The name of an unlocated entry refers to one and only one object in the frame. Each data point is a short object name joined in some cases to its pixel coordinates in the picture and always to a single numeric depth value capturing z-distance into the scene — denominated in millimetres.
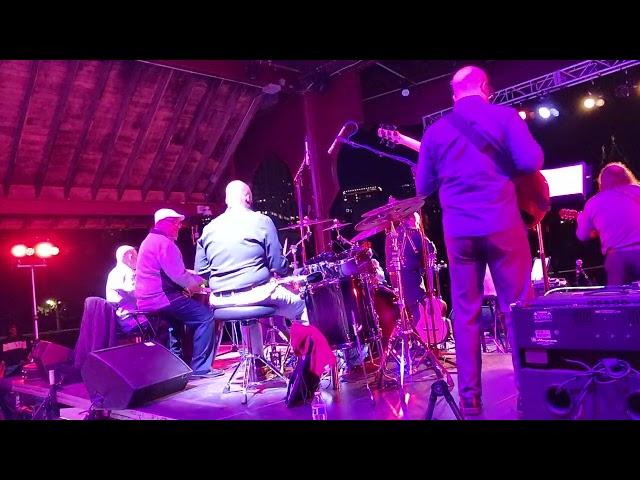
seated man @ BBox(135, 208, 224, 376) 4766
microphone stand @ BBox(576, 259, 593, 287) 7484
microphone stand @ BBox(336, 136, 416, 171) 4120
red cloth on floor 3473
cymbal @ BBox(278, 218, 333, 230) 4676
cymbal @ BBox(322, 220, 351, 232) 4668
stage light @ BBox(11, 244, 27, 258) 9836
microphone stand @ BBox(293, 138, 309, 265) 4997
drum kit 3641
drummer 3834
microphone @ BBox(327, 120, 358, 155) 4487
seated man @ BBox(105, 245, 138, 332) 6094
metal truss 7227
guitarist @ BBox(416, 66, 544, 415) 2533
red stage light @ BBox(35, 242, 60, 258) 10054
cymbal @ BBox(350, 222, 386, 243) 3774
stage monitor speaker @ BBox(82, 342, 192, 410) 3686
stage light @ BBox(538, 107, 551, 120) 8250
